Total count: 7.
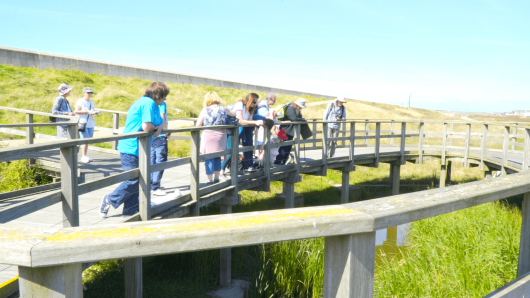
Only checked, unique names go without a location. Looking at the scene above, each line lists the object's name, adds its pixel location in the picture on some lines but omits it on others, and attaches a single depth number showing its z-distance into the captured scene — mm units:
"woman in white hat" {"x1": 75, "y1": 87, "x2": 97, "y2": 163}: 8774
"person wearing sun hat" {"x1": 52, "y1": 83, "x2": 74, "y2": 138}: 8750
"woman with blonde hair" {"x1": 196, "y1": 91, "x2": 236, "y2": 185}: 6680
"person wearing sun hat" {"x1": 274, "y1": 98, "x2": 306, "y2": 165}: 9586
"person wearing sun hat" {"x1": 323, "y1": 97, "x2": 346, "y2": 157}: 11852
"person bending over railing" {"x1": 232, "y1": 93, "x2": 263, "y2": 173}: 7719
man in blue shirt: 4977
